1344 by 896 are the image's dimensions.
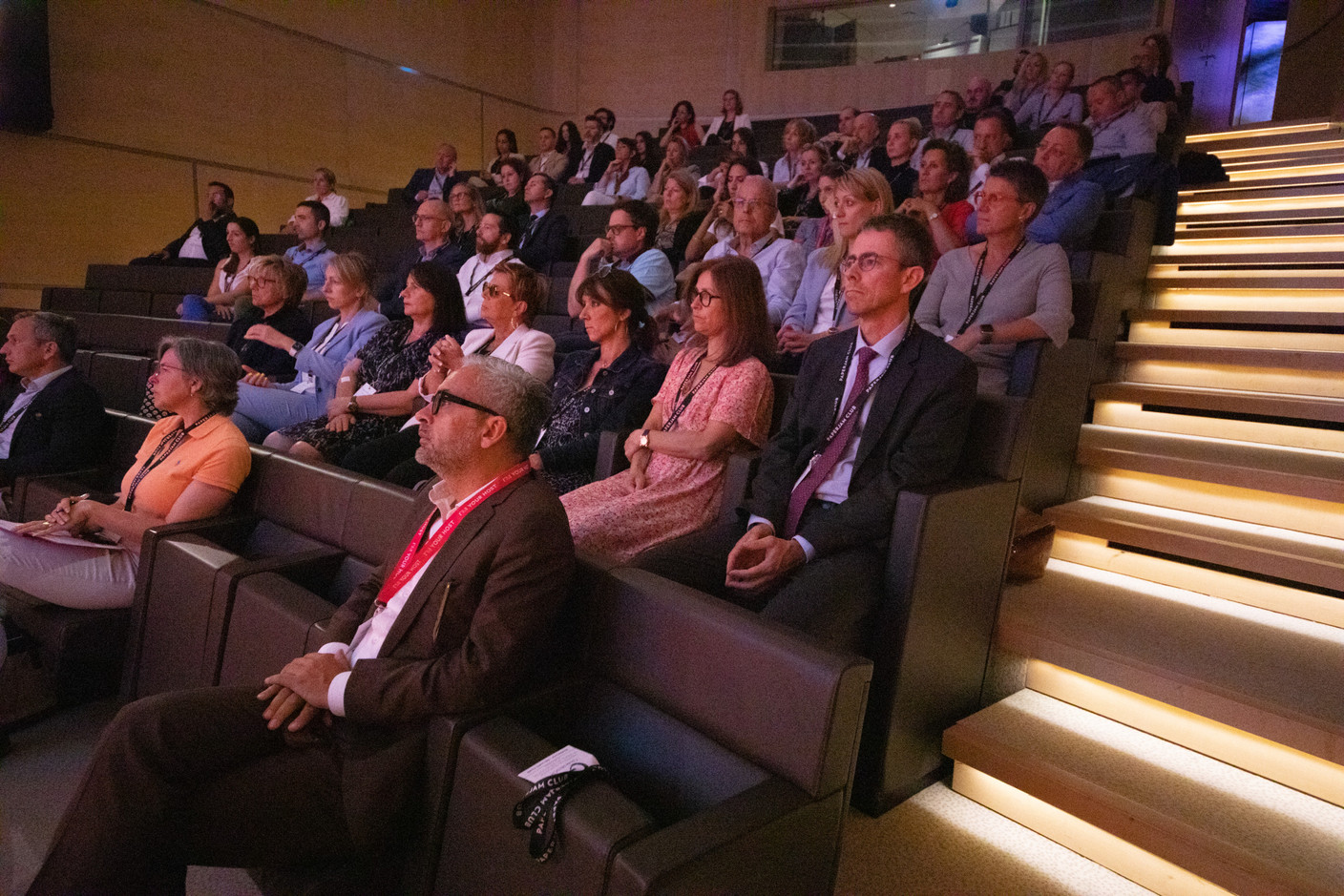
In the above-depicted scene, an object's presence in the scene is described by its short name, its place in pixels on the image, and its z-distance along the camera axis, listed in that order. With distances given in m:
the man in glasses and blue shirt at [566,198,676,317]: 3.12
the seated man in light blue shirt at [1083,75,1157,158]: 4.20
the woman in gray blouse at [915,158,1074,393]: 2.26
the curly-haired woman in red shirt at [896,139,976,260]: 2.94
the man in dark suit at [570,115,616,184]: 6.84
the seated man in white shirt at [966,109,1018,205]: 3.59
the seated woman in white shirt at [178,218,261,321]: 4.93
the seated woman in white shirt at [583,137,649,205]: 6.13
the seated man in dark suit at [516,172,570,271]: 4.44
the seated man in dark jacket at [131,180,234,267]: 6.02
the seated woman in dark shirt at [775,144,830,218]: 4.27
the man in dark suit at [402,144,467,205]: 7.09
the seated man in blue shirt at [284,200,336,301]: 4.71
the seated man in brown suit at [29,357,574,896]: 1.19
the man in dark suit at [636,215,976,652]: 1.67
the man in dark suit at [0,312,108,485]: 2.84
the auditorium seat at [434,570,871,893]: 1.02
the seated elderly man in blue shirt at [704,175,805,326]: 2.90
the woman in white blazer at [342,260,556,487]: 2.69
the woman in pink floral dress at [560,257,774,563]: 2.04
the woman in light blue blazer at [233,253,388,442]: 3.18
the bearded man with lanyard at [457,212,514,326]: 3.71
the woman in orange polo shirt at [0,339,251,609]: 2.16
